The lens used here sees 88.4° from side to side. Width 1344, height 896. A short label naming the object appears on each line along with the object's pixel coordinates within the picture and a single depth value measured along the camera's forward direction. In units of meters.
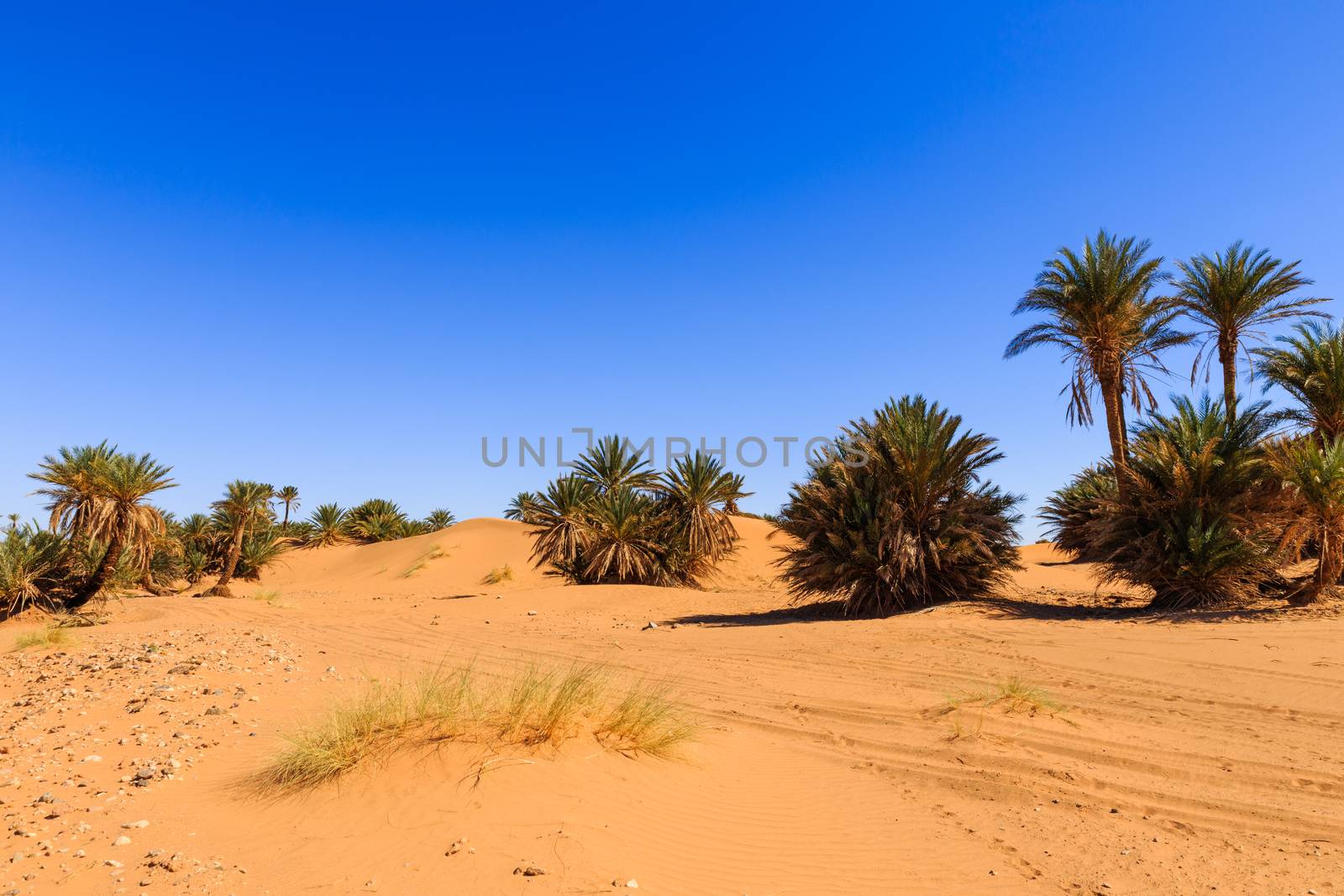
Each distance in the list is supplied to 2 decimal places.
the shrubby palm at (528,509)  23.23
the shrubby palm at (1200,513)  11.58
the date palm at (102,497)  16.38
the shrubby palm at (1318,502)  10.56
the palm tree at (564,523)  22.42
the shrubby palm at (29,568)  14.70
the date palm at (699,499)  22.26
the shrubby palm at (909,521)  13.27
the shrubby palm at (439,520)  50.59
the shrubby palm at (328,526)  42.60
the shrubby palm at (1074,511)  21.36
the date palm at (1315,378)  14.16
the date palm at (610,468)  23.97
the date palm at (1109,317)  18.47
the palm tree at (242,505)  25.47
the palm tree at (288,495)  45.08
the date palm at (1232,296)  19.03
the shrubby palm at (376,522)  44.16
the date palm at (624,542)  21.47
